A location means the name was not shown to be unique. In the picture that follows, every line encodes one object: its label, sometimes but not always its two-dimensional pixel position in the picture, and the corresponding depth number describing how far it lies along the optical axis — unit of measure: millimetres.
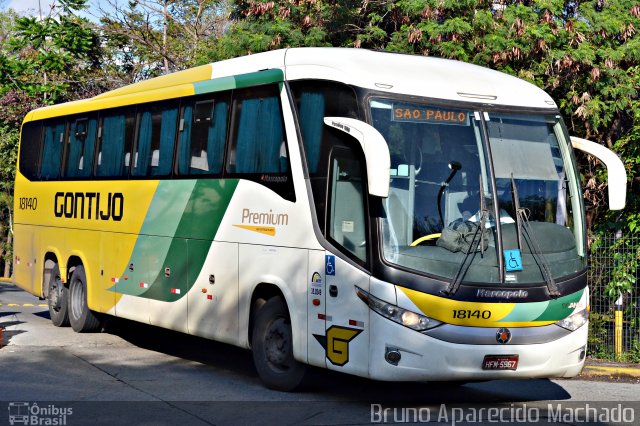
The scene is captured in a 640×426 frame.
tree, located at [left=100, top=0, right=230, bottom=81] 35781
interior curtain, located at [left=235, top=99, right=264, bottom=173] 12047
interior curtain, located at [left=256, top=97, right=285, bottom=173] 11547
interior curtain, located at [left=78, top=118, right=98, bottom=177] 16672
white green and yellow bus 9812
